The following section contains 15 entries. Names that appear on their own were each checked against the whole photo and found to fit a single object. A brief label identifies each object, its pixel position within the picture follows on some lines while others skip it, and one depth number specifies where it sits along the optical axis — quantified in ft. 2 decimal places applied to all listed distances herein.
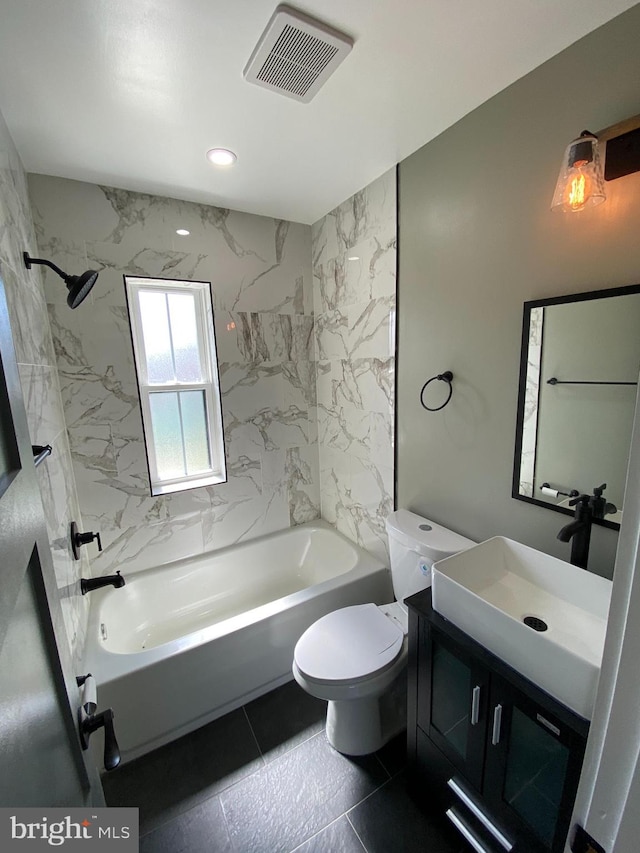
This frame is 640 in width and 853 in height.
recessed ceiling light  5.27
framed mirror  3.52
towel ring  5.32
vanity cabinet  2.93
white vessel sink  2.82
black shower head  4.42
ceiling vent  3.33
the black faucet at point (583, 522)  3.64
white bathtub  5.09
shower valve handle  4.71
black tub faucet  4.41
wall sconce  3.24
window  7.07
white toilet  4.58
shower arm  4.32
